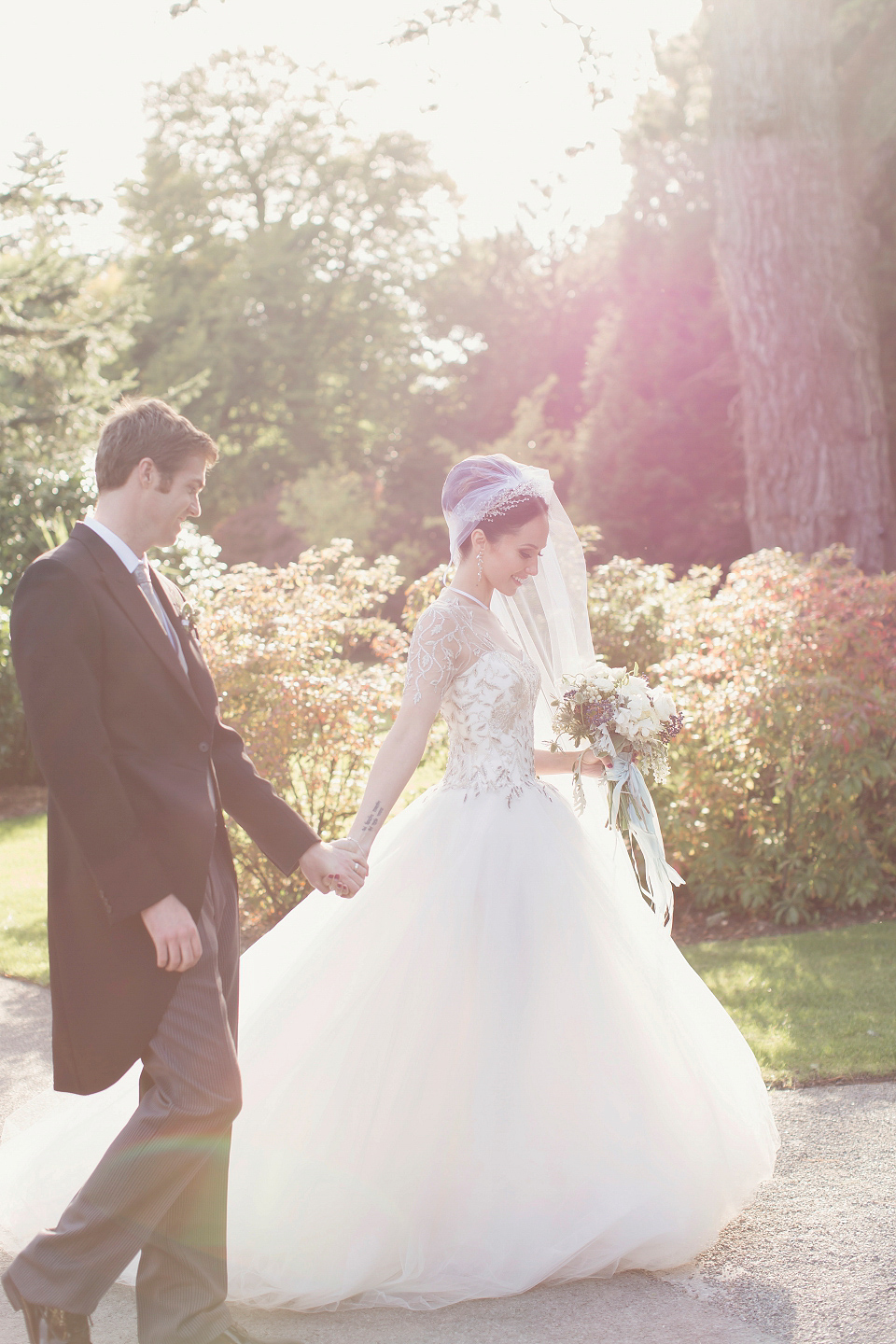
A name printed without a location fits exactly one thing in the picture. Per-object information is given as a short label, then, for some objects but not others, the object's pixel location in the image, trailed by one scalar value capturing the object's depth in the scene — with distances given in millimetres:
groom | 2459
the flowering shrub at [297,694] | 6969
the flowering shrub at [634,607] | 9867
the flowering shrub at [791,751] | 6445
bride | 2988
